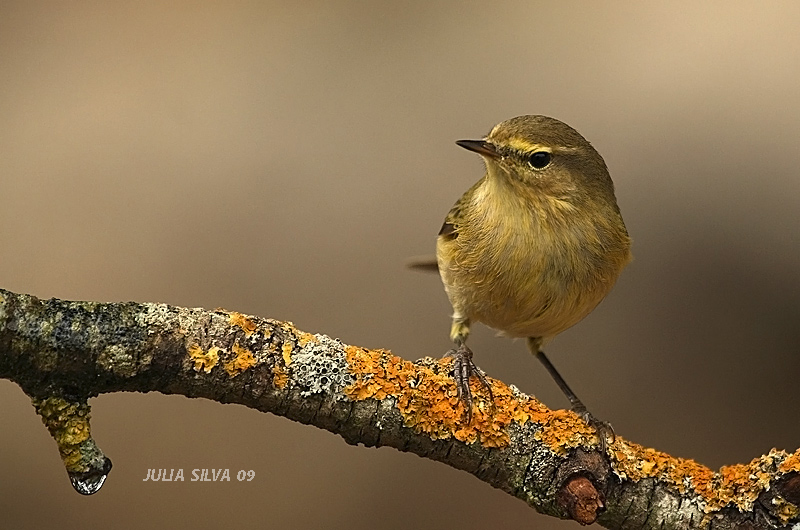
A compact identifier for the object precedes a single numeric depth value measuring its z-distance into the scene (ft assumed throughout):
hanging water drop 8.84
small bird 9.02
